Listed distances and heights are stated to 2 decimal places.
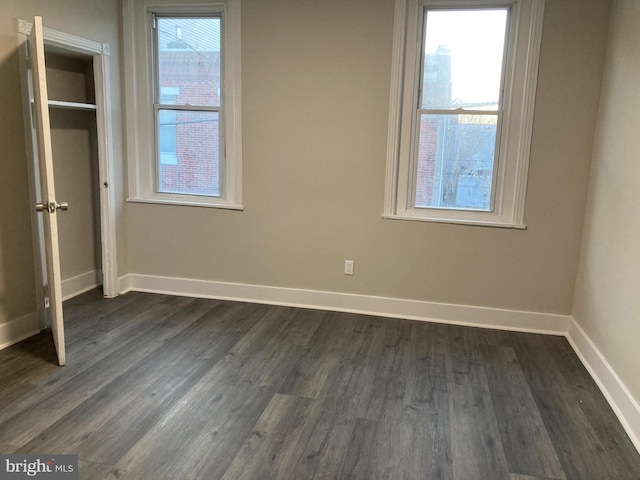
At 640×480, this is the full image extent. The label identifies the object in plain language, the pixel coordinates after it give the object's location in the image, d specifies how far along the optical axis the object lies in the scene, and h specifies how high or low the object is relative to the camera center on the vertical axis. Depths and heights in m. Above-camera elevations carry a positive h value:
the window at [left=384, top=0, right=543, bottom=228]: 3.58 +0.37
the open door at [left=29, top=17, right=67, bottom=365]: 2.70 -0.21
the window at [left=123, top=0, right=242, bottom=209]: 4.00 +0.41
